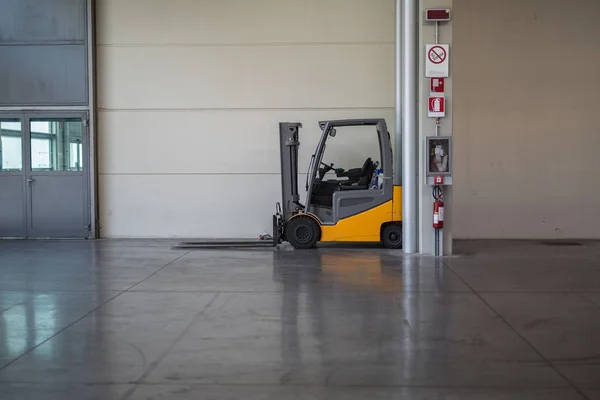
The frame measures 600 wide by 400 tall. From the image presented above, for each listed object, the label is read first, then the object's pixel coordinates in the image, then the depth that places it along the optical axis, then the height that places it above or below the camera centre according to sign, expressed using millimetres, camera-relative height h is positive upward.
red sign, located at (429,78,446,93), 9258 +1392
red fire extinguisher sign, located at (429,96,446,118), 9247 +1060
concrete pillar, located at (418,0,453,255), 9312 +742
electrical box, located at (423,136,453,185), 9289 +228
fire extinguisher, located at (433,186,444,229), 9266 -609
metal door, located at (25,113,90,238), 12539 -41
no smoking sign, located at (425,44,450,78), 9219 +1777
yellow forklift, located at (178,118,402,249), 10141 -501
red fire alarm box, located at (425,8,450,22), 9164 +2483
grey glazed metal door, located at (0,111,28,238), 12570 +271
